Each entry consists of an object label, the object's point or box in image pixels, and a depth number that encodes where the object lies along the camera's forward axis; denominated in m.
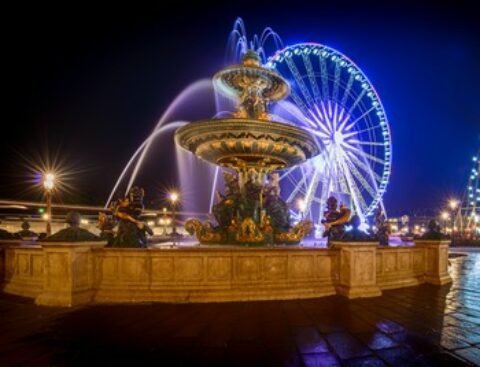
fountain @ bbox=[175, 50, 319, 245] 9.94
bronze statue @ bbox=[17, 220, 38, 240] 14.44
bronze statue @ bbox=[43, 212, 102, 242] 6.73
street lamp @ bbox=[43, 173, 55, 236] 20.08
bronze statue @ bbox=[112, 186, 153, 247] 7.47
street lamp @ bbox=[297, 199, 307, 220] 21.70
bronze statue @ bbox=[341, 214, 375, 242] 7.36
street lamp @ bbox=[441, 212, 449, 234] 49.25
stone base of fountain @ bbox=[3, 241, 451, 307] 6.62
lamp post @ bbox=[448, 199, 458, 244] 43.79
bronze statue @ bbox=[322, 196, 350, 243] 8.77
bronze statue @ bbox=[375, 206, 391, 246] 11.12
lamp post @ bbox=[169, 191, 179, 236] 26.87
